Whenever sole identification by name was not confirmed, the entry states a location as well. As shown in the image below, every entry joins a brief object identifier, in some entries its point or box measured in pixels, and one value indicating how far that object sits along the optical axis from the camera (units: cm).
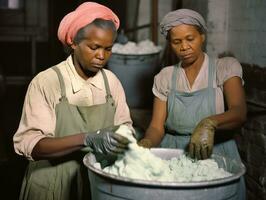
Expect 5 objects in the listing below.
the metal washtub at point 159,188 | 194
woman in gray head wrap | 312
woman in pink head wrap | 248
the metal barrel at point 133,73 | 586
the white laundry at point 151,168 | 216
